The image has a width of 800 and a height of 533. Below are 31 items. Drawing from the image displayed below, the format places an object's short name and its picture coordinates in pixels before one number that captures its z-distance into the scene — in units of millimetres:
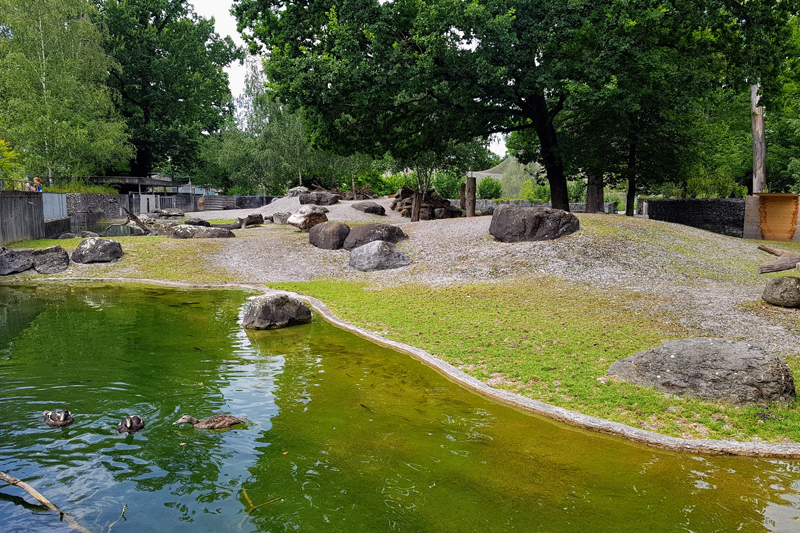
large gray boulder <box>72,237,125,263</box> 19156
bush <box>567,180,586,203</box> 60162
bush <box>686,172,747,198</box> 41312
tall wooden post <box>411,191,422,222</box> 30266
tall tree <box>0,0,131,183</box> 30531
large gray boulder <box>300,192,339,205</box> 37812
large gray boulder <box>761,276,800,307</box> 11070
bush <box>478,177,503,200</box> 68375
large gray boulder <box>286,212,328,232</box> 27125
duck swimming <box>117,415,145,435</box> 6288
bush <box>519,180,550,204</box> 64250
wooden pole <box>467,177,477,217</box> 27641
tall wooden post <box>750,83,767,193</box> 28344
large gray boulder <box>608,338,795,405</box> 6953
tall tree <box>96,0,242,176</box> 50000
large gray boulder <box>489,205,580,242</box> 18250
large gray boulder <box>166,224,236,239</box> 25016
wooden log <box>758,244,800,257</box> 16156
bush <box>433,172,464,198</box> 62375
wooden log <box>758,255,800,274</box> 15016
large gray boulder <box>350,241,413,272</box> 18203
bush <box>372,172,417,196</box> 59906
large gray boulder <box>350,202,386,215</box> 33812
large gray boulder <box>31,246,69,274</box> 18172
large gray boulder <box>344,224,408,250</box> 20625
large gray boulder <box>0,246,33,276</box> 17797
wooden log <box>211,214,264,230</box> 31286
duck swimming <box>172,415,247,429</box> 6488
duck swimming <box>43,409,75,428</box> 6371
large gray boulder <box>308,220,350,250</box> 21156
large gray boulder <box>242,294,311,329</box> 11492
